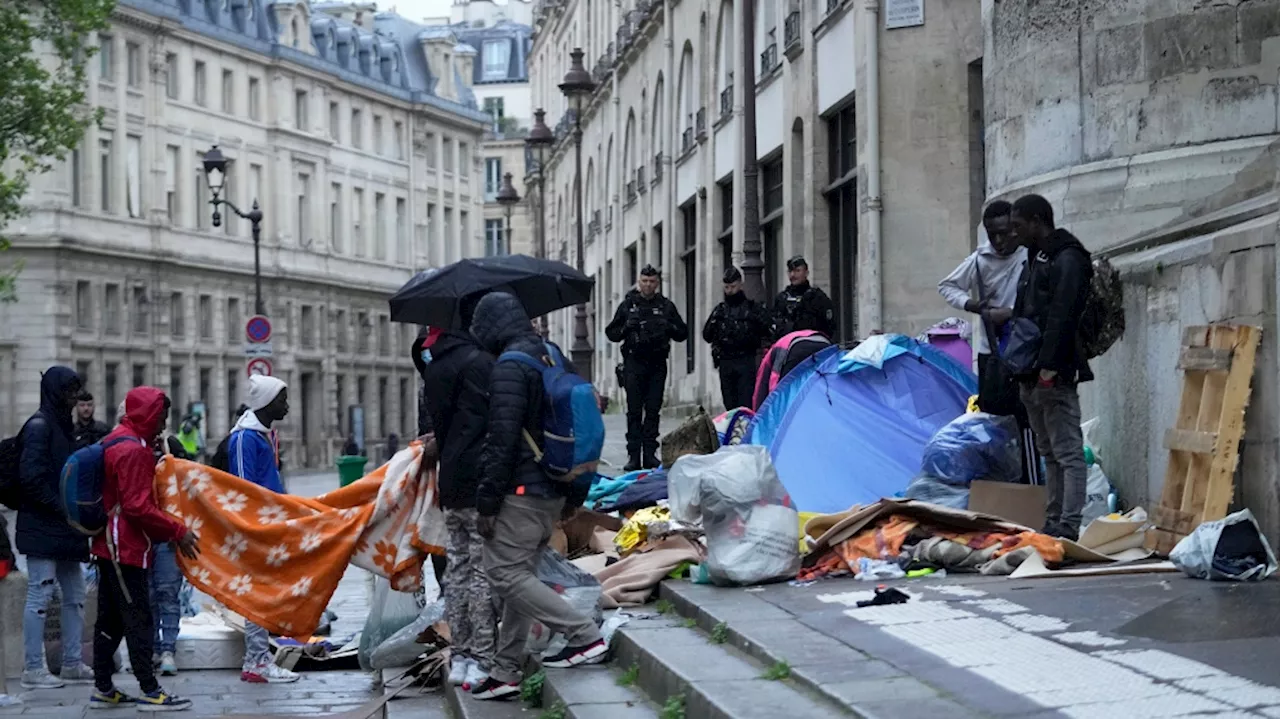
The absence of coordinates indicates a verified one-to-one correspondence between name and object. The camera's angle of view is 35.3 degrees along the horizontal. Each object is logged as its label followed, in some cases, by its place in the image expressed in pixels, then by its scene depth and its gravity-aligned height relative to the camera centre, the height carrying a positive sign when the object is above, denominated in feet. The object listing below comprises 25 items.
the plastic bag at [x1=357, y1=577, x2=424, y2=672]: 38.45 -4.55
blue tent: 45.98 -1.07
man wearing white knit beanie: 37.83 -1.54
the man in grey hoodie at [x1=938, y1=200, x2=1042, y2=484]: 38.40 +1.49
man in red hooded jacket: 33.86 -2.82
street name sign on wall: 71.31 +12.73
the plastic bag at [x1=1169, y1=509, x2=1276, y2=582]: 29.89 -2.80
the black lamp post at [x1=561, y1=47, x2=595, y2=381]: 106.93 +13.44
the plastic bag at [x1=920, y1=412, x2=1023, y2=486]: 39.75 -1.68
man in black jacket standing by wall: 33.94 +0.41
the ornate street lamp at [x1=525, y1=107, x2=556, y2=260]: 120.78 +14.62
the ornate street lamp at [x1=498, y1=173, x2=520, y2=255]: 142.31 +13.00
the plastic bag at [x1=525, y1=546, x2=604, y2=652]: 32.48 -3.37
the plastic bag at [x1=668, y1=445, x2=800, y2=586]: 34.63 -2.56
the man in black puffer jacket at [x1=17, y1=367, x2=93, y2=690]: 35.86 -2.54
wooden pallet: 32.40 -1.05
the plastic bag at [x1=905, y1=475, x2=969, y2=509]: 39.50 -2.41
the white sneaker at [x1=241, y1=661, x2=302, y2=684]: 38.06 -5.58
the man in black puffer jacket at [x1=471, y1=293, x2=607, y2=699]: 29.63 -1.80
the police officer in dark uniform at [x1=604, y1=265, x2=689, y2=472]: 58.80 +0.78
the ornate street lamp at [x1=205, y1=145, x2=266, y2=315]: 116.67 +11.66
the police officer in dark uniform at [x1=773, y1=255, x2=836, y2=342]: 55.83 +1.83
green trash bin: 81.00 -3.56
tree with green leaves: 110.93 +16.45
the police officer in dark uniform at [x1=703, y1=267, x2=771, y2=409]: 58.13 +1.18
